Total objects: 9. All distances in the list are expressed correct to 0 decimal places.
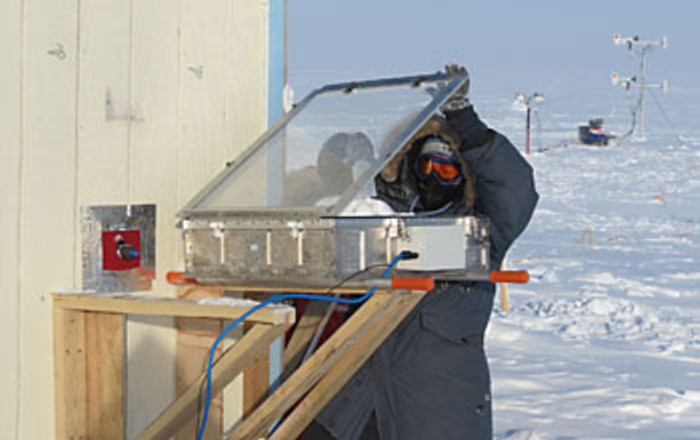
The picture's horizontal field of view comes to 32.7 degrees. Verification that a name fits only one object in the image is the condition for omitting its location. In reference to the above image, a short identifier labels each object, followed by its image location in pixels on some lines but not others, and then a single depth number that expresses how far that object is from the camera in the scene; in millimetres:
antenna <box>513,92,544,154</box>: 45719
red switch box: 3344
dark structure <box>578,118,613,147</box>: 46875
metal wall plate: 3281
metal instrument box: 3180
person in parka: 3717
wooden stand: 3086
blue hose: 3027
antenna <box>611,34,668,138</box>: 47250
